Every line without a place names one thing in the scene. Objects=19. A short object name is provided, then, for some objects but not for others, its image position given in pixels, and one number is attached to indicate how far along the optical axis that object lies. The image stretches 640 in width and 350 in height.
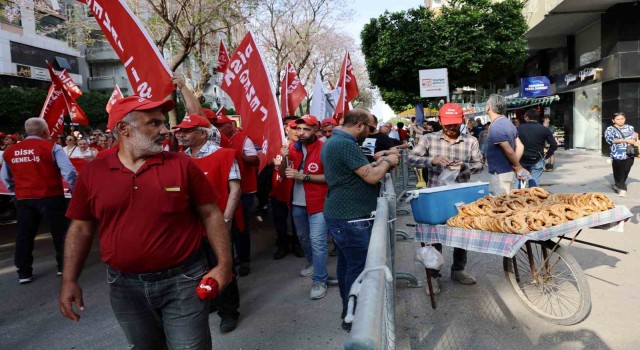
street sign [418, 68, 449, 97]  14.84
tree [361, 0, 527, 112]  19.12
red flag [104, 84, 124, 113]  10.55
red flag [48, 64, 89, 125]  9.21
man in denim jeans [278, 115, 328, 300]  4.59
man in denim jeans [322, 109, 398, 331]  3.45
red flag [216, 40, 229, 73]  9.22
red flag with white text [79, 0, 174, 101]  4.06
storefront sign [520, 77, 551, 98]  22.73
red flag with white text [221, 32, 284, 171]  4.85
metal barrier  1.20
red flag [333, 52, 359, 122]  8.18
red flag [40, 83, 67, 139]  8.70
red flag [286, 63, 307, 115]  8.41
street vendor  4.68
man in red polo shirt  2.25
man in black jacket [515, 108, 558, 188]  6.98
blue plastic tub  3.73
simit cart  3.37
